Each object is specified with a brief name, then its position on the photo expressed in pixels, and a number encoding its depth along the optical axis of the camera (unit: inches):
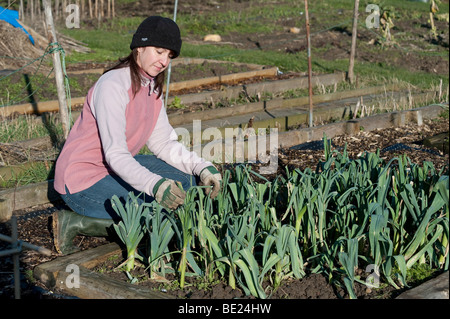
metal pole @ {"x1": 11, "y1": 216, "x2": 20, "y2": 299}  93.8
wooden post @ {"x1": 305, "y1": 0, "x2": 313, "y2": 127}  236.7
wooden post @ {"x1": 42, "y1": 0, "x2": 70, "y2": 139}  183.8
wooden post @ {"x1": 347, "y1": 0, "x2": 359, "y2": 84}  307.4
